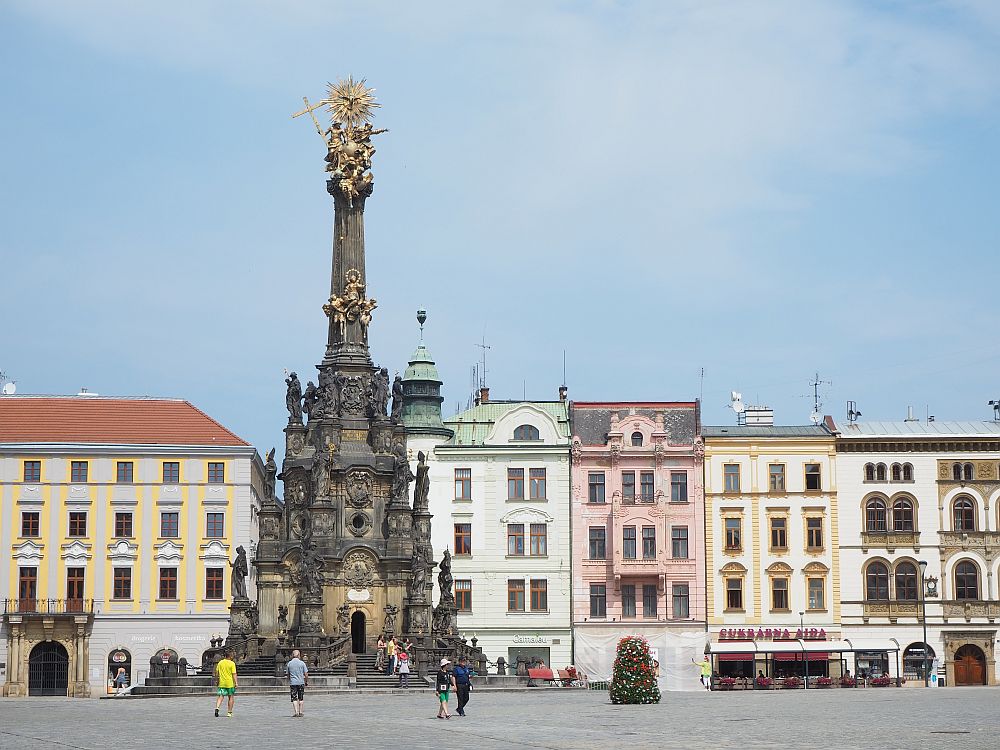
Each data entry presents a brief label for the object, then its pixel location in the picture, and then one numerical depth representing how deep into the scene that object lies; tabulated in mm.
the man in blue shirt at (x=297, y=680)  36625
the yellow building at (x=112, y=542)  77125
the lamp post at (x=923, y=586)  74125
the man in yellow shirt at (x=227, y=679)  38031
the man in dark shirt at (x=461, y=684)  37531
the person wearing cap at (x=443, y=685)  36375
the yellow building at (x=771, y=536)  77875
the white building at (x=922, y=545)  77375
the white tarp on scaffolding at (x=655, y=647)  77062
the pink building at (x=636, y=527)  77750
